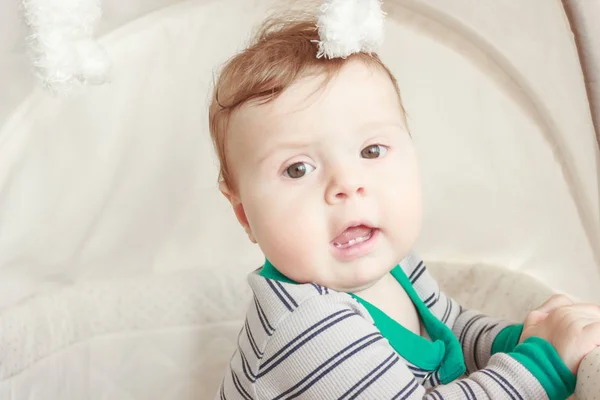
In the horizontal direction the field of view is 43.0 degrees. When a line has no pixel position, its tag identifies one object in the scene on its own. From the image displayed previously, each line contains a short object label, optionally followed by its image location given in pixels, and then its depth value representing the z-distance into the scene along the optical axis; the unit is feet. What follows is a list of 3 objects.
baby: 2.50
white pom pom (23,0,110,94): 2.58
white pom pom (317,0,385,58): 2.60
